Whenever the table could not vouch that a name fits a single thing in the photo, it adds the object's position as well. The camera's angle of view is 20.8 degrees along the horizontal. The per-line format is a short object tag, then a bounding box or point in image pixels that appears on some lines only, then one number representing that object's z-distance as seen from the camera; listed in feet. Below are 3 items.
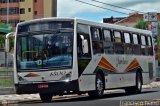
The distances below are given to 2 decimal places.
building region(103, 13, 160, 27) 325.32
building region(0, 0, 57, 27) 290.58
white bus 56.54
